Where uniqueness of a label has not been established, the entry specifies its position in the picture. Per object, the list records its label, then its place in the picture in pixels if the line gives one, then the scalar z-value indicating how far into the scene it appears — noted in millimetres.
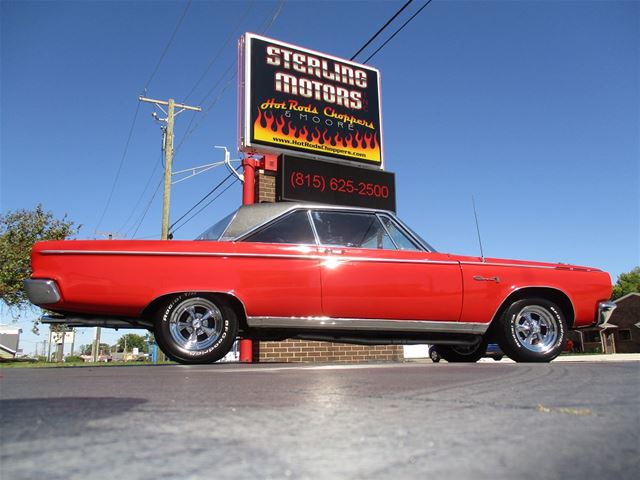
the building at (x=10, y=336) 51969
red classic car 4301
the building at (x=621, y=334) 35906
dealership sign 12039
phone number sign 10710
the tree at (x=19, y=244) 19656
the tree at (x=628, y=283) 63519
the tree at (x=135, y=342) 134625
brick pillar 10844
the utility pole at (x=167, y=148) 20109
